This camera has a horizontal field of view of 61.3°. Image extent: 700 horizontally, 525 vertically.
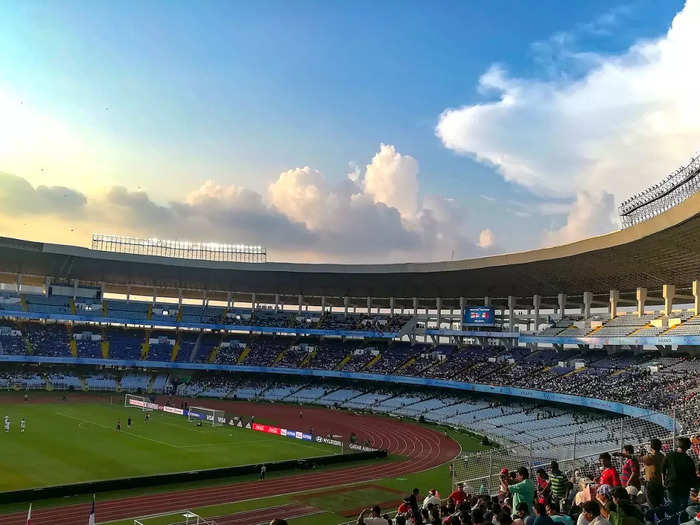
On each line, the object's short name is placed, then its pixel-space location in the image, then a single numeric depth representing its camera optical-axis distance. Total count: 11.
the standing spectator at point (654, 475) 11.28
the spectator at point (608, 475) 11.93
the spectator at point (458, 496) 15.41
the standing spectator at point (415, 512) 12.32
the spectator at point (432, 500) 15.41
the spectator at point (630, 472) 12.64
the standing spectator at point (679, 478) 10.98
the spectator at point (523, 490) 11.91
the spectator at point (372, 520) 12.05
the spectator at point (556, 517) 9.69
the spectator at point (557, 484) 13.64
